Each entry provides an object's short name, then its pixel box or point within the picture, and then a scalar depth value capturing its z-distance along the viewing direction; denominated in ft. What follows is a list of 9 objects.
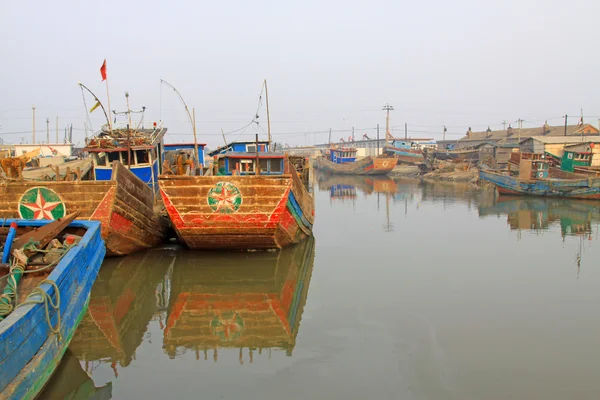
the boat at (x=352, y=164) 149.07
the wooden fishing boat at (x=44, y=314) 13.11
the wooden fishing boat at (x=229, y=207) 33.06
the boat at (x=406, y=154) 168.25
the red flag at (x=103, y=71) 48.08
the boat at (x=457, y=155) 145.48
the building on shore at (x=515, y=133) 145.79
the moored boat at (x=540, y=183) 73.77
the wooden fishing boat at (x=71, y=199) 31.42
